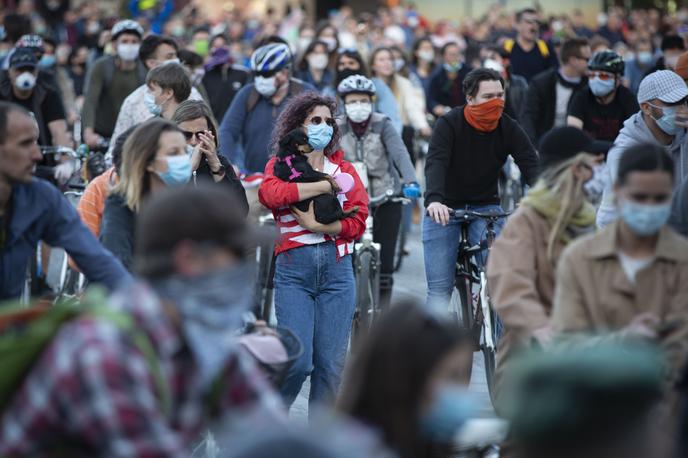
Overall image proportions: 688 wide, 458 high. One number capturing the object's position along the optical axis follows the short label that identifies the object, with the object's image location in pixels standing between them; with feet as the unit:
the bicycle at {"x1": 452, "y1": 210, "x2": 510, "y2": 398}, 55.62
